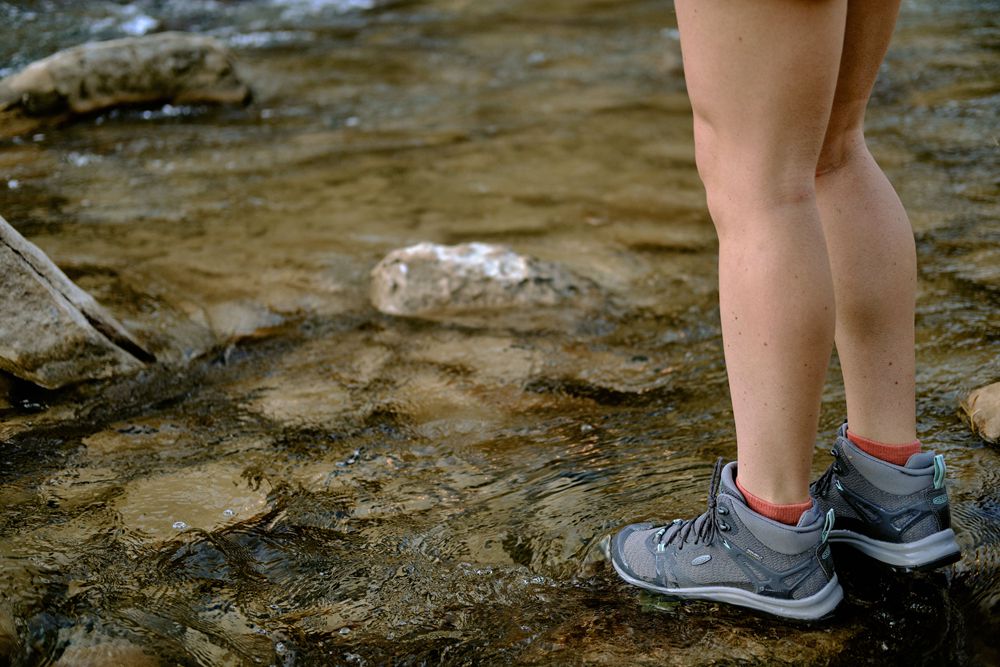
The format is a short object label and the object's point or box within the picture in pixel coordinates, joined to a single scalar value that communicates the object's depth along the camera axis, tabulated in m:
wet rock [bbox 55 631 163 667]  1.52
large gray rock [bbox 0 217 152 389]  2.38
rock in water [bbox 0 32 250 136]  5.09
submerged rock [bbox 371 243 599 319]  2.99
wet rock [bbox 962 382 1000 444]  2.02
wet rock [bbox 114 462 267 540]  1.93
